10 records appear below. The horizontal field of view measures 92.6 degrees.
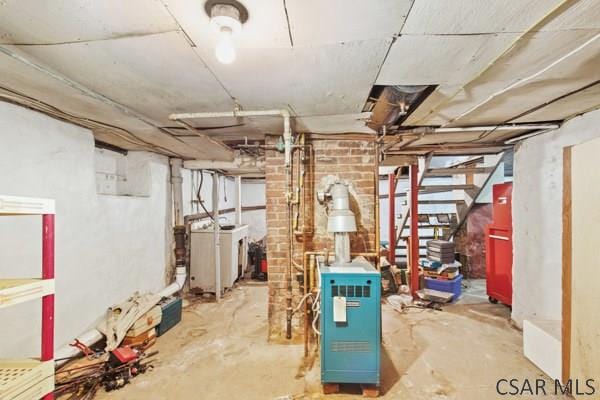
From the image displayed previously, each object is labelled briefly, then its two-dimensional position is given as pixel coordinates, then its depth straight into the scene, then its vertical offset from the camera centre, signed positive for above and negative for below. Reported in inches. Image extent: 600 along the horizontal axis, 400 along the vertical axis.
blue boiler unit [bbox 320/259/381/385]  77.2 -34.0
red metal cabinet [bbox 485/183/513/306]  136.9 -23.3
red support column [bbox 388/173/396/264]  173.5 -12.9
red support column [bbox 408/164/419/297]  153.7 -17.1
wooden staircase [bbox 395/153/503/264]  159.9 +3.2
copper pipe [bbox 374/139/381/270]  108.1 -1.7
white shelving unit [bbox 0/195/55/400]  41.4 -17.0
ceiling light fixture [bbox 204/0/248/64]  40.4 +25.8
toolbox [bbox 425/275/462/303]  153.6 -45.8
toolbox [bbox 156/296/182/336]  117.3 -49.0
